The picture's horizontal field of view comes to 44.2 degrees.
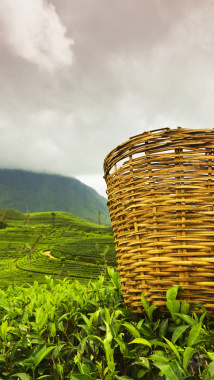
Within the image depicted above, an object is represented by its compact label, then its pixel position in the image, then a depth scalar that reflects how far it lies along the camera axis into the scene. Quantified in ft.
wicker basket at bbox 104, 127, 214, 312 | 3.83
